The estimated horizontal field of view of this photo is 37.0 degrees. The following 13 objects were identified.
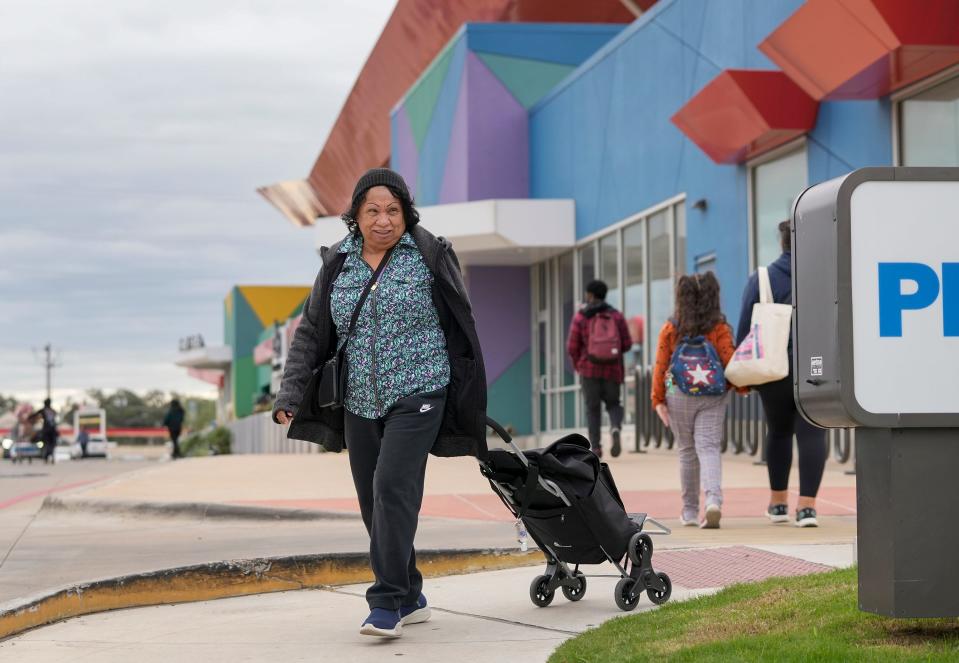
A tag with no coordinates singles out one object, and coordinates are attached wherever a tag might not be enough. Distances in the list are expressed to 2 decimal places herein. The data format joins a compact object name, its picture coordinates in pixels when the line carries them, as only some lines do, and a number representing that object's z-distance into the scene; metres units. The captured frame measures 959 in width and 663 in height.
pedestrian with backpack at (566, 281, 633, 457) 15.59
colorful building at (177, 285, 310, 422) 79.81
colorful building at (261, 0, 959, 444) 14.45
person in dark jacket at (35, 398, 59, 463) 37.28
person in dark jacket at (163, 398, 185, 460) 40.16
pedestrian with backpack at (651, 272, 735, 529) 9.10
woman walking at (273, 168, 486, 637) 5.79
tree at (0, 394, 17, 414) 184.34
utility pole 124.62
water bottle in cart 6.40
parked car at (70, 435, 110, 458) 78.91
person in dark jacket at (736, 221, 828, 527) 8.97
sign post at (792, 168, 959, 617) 4.65
